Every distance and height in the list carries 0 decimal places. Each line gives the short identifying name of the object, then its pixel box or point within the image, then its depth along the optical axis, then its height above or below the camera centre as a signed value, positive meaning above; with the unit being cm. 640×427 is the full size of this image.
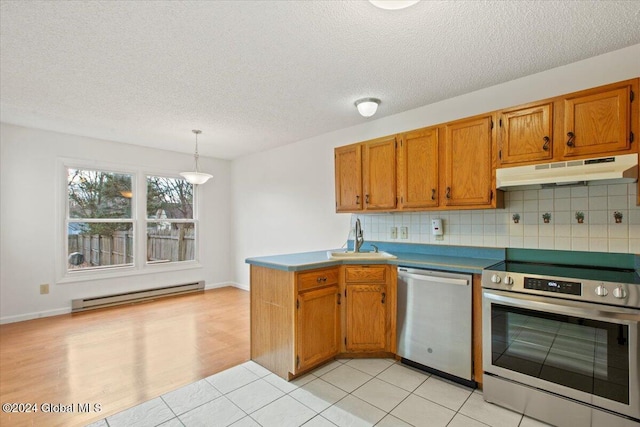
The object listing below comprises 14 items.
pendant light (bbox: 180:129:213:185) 415 +52
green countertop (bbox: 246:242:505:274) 238 -41
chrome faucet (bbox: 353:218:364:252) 313 -26
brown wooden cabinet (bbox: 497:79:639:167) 193 +60
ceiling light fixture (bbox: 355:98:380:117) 300 +107
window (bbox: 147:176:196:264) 516 -12
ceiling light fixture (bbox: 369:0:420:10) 159 +111
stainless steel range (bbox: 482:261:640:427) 167 -80
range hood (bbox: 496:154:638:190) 187 +27
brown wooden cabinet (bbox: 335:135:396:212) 306 +40
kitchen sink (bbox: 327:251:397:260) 283 -40
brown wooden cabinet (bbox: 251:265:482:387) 243 -88
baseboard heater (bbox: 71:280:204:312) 436 -130
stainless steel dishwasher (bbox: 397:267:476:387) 228 -86
